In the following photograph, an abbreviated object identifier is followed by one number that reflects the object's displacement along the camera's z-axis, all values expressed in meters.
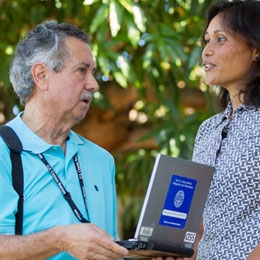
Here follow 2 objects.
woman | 4.74
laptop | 4.38
